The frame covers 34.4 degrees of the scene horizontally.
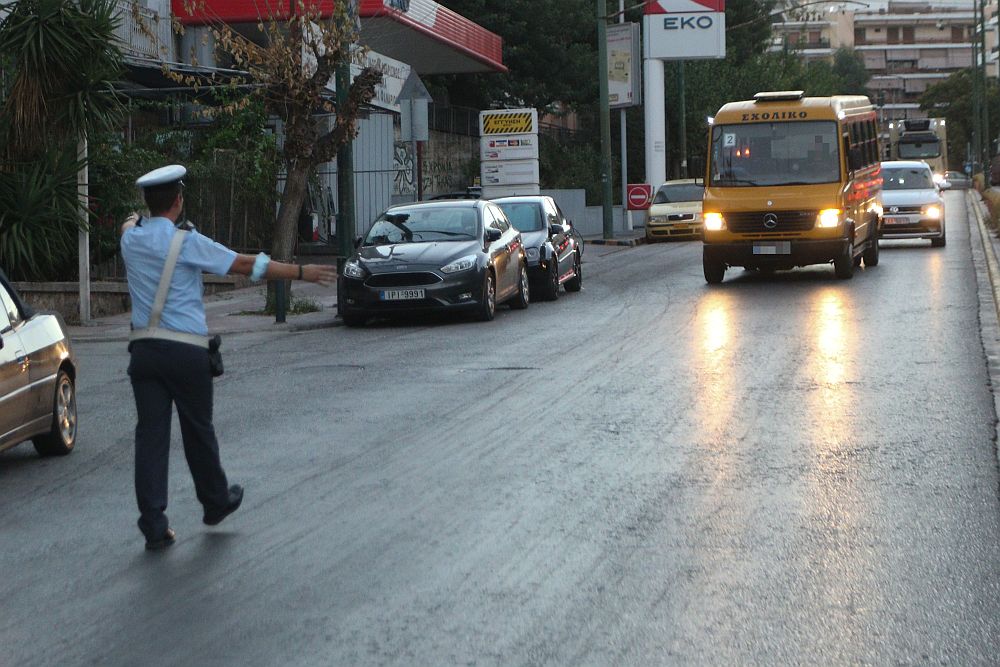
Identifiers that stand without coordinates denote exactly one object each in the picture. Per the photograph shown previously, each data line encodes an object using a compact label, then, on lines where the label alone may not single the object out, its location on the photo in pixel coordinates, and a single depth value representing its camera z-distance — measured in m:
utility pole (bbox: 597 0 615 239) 39.19
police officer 7.17
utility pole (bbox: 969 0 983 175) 98.06
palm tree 19.77
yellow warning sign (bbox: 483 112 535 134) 34.59
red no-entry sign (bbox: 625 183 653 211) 44.00
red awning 34.28
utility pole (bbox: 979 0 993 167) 88.51
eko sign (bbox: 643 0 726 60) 54.22
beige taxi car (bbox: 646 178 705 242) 40.66
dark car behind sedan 22.42
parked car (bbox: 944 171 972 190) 99.34
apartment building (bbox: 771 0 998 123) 186.62
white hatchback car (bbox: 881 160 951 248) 30.75
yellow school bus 22.67
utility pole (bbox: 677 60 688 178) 54.97
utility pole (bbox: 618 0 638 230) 47.69
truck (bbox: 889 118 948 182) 72.94
